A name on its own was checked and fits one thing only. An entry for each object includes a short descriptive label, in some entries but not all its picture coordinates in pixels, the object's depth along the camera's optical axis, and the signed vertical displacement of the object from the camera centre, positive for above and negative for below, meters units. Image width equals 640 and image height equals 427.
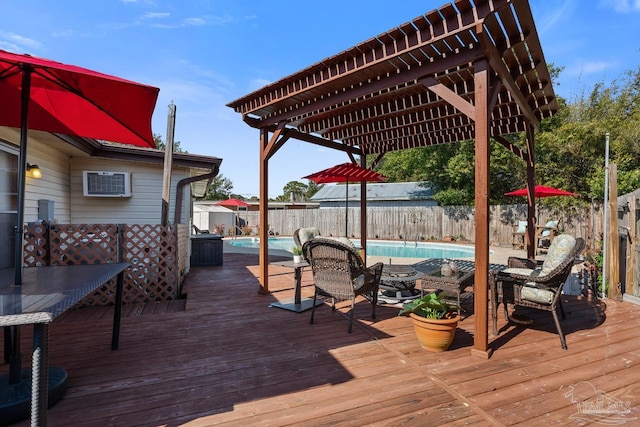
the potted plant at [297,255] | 4.72 -0.60
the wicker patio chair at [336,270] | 3.47 -0.62
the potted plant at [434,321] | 2.86 -0.95
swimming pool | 12.76 -1.50
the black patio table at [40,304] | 1.39 -0.47
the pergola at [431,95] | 2.88 +1.67
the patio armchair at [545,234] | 9.86 -0.56
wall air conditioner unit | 6.32 +0.61
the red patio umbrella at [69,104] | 2.04 +0.85
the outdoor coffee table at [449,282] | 3.62 -0.77
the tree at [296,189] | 51.47 +4.45
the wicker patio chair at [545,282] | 3.05 -0.67
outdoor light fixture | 4.65 +0.62
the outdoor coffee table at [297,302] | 4.26 -1.23
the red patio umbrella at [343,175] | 5.91 +0.76
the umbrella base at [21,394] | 1.90 -1.15
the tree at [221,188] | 40.00 +3.54
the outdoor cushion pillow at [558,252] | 3.27 -0.37
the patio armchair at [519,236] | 11.24 -0.78
